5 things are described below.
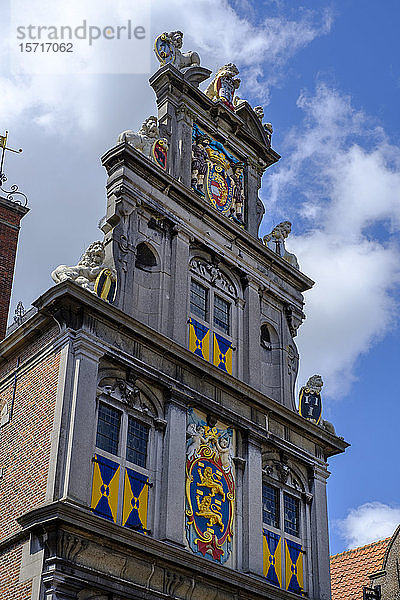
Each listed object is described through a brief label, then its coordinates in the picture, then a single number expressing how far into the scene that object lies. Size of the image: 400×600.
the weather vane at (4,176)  24.20
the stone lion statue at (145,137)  21.77
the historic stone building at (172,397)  16.98
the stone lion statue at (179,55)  24.47
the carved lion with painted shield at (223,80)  25.72
